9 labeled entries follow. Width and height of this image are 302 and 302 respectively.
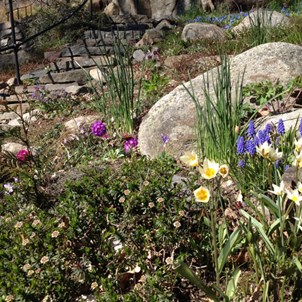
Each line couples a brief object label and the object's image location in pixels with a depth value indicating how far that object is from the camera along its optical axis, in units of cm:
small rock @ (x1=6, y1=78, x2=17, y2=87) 794
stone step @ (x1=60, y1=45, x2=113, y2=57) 834
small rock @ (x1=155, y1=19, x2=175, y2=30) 980
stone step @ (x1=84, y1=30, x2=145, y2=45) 883
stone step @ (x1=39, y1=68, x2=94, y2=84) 745
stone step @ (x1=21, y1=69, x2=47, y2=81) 789
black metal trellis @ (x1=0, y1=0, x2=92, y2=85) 736
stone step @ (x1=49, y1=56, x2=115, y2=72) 788
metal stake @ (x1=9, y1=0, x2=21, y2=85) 737
